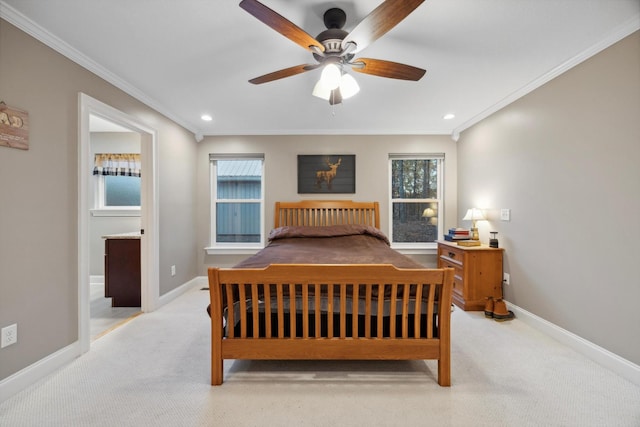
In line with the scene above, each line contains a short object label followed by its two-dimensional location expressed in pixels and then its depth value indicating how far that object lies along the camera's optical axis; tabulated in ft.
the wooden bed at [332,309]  5.46
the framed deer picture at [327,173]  13.20
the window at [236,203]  13.75
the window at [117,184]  13.62
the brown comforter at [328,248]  7.27
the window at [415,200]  13.64
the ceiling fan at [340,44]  4.27
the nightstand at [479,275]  9.70
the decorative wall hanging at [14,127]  5.20
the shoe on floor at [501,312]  8.91
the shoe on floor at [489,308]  9.17
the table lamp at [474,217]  10.57
